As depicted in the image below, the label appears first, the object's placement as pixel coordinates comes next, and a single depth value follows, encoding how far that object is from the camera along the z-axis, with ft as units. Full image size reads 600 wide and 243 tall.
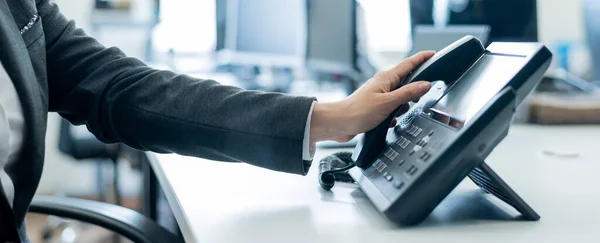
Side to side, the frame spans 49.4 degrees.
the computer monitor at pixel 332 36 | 5.90
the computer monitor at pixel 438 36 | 4.78
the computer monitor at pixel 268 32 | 7.09
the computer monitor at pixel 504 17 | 6.14
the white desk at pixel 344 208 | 1.97
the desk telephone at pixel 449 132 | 1.92
